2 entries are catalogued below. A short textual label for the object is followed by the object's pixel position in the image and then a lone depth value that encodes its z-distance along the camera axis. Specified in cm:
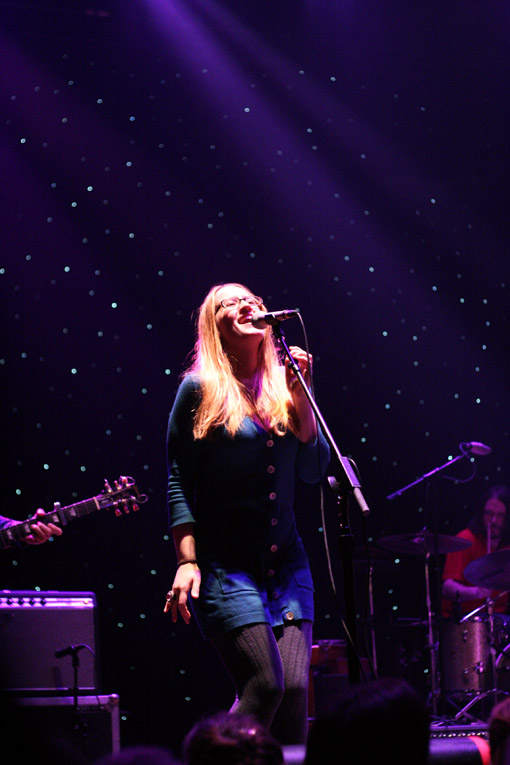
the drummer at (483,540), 696
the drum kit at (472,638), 643
